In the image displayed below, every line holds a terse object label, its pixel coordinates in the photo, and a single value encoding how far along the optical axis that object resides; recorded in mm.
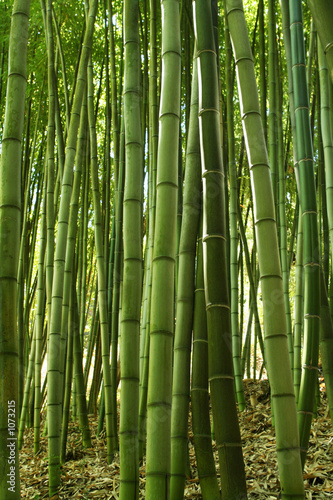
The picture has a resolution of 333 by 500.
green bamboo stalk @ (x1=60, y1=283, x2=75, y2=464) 2613
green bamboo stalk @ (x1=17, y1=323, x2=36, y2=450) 3142
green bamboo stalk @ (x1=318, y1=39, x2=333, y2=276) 1755
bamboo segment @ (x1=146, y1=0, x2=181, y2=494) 977
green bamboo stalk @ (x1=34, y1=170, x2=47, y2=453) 2582
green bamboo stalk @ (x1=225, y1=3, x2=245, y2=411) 2473
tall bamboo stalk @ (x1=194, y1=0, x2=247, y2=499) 1043
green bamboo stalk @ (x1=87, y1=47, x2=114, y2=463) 2320
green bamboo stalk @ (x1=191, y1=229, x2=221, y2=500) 1238
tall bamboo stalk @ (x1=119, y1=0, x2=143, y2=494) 1166
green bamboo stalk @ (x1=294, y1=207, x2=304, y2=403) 1824
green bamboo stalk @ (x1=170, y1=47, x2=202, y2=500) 1310
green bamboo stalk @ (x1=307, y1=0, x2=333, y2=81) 725
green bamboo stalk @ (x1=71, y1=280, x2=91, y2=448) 2777
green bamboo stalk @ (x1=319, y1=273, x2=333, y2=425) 1454
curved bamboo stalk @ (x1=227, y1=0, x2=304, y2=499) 1000
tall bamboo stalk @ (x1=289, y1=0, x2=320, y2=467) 1287
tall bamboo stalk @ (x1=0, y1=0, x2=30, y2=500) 872
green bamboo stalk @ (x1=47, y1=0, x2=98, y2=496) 1940
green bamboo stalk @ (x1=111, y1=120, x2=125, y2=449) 2511
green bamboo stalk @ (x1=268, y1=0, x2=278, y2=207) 2348
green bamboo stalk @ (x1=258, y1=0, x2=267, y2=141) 2617
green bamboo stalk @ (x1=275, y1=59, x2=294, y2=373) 2303
